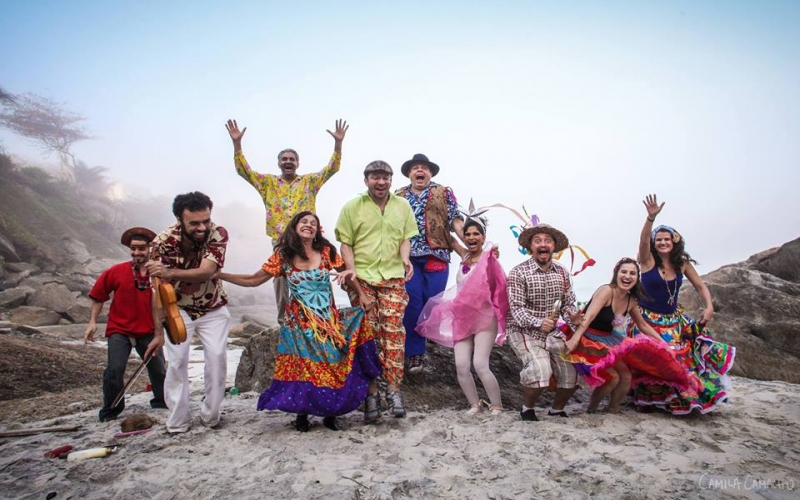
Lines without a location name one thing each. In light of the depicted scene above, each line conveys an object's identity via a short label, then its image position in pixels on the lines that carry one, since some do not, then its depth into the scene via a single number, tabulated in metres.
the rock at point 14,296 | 16.30
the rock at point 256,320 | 16.41
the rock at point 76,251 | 27.25
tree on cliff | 43.97
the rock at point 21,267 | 21.66
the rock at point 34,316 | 13.90
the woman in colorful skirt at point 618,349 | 4.18
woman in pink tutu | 4.46
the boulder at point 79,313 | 14.53
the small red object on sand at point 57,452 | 3.57
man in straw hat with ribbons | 4.20
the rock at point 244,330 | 13.35
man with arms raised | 5.45
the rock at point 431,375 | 4.93
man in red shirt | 4.70
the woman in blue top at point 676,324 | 4.38
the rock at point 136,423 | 4.12
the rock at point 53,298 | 16.22
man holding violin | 3.92
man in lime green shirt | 4.34
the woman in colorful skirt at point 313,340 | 3.86
